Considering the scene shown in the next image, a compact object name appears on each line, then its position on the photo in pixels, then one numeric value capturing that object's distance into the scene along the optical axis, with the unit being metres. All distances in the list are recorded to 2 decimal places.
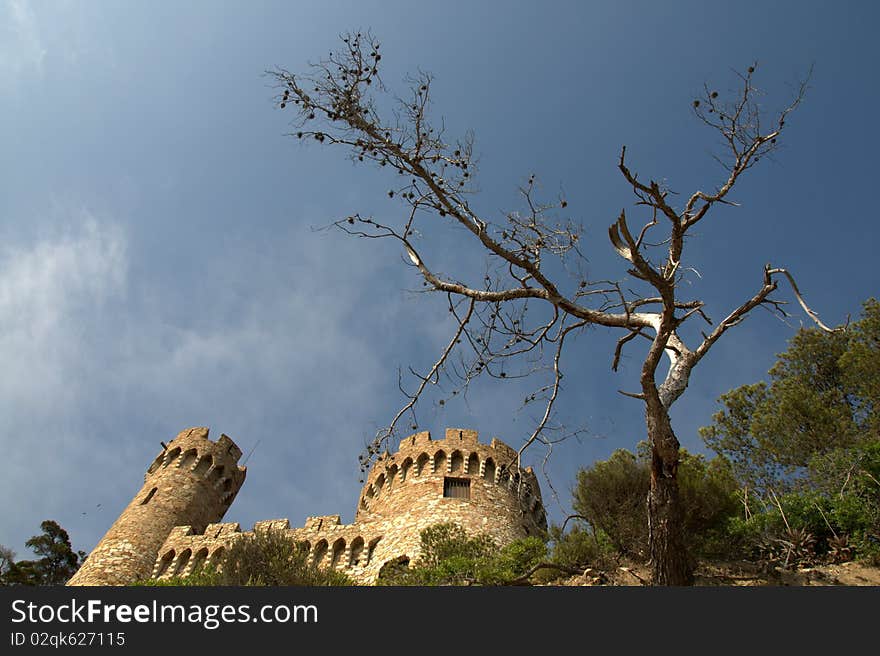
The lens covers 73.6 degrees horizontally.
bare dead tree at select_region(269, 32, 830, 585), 6.78
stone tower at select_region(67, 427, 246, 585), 24.09
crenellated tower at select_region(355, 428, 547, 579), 21.55
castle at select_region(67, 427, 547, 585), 21.95
